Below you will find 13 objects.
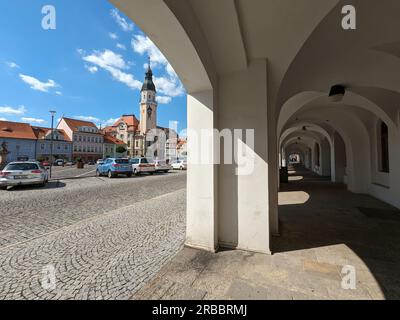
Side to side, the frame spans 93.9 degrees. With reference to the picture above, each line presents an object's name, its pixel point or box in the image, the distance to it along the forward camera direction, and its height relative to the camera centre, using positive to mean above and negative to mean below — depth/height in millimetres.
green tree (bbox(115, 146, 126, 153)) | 54844 +4323
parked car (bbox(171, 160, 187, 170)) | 27706 -145
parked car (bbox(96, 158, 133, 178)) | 15361 -247
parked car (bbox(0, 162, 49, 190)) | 9242 -526
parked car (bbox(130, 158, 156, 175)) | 17966 -185
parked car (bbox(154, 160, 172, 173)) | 21250 -226
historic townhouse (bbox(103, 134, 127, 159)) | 55719 +5572
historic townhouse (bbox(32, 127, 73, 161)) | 43031 +4863
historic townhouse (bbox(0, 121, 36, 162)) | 38853 +5227
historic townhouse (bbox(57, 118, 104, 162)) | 48656 +7228
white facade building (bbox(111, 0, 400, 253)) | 2436 +1605
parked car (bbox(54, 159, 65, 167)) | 39497 +493
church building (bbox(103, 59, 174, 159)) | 57688 +12614
